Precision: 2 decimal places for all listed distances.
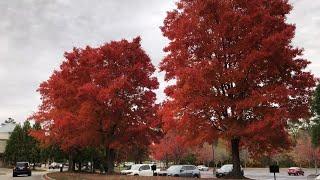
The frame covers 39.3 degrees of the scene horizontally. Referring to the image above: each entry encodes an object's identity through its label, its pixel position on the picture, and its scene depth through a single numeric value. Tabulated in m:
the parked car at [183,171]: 41.45
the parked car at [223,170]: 46.20
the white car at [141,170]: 44.78
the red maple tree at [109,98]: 34.22
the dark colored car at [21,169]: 50.28
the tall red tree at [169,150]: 78.94
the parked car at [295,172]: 61.87
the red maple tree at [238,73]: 23.45
